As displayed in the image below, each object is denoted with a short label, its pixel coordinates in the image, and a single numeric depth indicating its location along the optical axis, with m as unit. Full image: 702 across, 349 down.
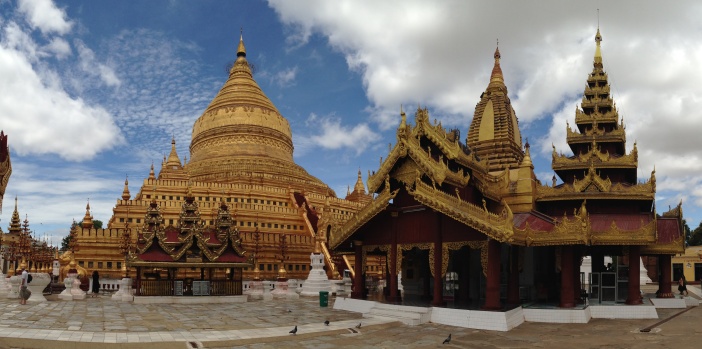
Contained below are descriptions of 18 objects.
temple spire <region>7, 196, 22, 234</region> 55.81
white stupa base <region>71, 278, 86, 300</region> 25.64
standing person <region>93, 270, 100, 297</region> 29.09
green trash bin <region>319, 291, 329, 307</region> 22.73
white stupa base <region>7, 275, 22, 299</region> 25.69
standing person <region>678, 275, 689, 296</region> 28.39
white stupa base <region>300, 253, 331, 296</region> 29.27
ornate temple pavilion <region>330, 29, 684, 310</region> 18.73
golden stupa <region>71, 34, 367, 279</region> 36.38
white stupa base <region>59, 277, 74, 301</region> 25.38
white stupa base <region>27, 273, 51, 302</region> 23.69
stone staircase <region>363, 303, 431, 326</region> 18.09
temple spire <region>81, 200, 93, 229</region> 38.17
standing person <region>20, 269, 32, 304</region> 22.05
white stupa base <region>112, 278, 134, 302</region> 24.05
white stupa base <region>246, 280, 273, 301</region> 27.59
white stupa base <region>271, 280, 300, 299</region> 27.92
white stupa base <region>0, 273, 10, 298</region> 26.22
